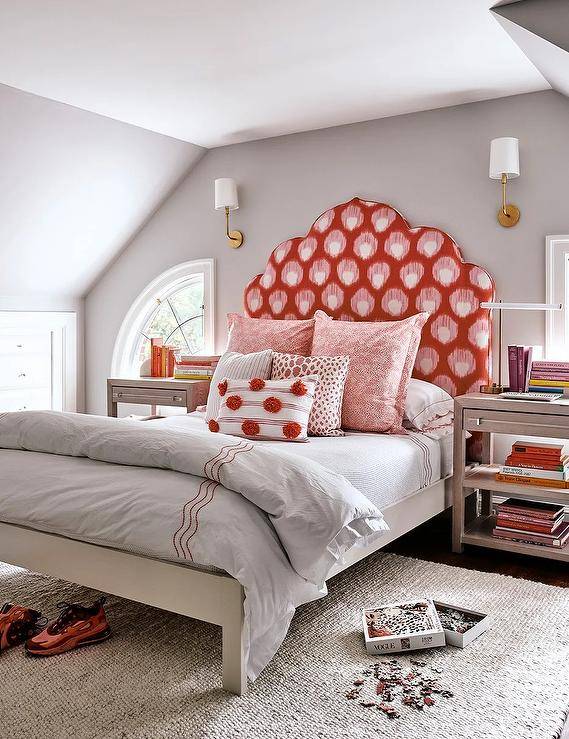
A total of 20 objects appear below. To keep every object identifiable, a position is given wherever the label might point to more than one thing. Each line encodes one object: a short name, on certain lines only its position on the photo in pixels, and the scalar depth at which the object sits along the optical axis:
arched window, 5.05
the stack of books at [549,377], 3.48
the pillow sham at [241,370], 3.62
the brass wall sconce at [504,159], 3.71
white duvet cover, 2.09
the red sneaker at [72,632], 2.34
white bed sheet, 2.82
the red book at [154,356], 5.08
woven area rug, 1.94
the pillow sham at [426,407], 3.60
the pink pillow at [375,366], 3.52
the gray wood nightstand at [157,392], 4.55
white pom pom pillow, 3.24
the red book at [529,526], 3.29
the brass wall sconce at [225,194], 4.73
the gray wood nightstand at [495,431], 3.23
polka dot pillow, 3.42
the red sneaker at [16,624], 2.38
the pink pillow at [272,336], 4.00
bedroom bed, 2.11
